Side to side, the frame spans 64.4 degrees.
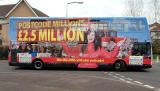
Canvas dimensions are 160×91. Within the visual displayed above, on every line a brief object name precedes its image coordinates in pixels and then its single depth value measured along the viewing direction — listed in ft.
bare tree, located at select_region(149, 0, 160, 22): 77.02
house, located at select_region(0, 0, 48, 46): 69.62
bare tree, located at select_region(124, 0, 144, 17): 79.55
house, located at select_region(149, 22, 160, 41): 84.91
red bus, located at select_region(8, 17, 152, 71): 30.14
